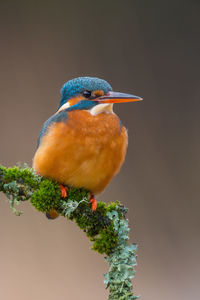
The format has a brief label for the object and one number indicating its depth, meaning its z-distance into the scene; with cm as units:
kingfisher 392
